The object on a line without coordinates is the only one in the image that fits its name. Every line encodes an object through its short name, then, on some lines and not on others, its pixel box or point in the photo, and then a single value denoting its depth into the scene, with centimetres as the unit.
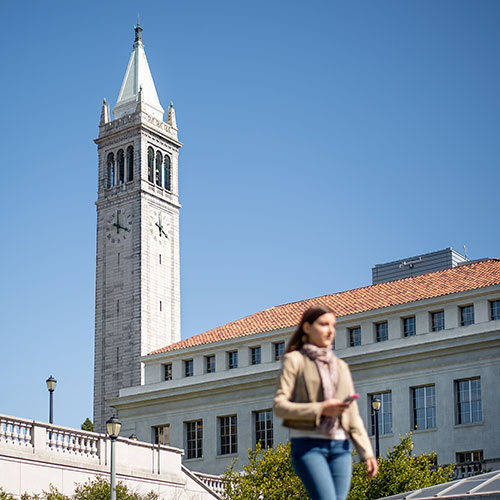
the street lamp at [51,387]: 4071
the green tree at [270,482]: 3731
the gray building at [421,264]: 11306
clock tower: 9300
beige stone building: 5109
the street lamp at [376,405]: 4084
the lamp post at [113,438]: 3005
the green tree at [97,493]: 3203
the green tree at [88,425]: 9726
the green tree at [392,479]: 3647
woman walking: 677
